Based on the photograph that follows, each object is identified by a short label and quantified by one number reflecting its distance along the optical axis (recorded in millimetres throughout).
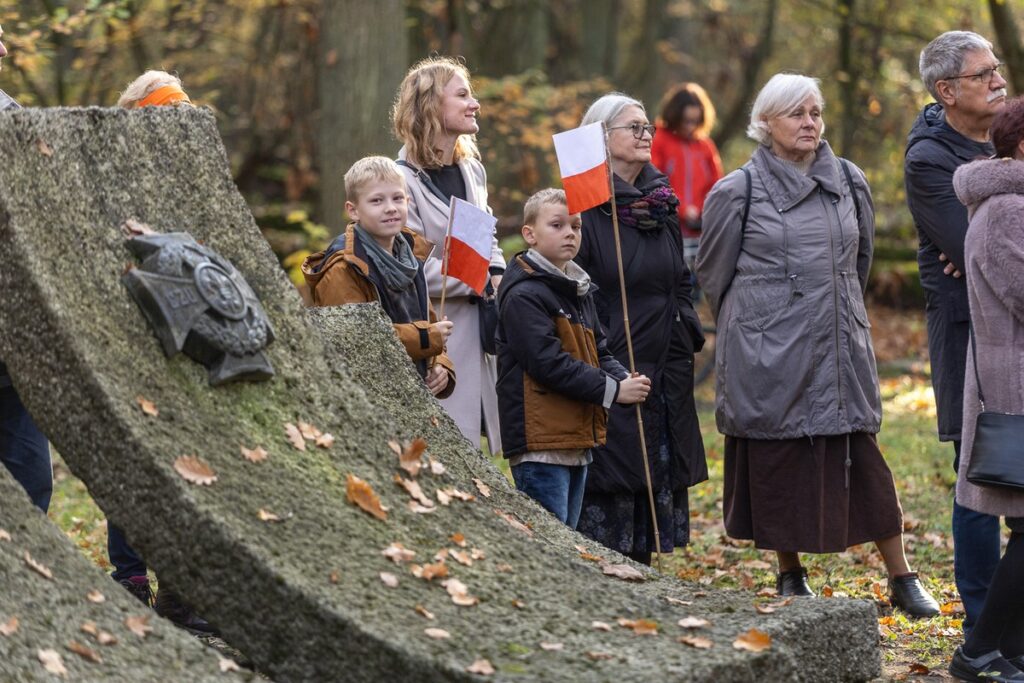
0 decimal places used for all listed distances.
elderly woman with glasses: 12159
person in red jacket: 21372
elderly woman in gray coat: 12213
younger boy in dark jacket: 11027
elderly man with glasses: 11523
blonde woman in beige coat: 11810
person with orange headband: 10236
